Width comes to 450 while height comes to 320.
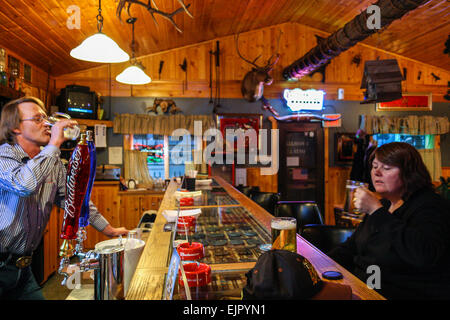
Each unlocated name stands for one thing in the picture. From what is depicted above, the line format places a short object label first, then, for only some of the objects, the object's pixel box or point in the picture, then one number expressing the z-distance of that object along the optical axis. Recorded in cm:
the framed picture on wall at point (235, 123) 682
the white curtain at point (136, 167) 654
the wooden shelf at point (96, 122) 592
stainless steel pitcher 91
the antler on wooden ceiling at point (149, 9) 285
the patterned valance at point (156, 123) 650
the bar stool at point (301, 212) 323
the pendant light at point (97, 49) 250
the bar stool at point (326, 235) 235
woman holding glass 154
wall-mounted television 566
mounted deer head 600
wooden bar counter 104
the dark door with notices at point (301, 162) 702
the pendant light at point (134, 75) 387
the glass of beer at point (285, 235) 133
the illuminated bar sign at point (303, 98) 686
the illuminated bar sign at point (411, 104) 722
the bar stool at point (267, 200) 402
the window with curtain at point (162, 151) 673
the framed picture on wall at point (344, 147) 702
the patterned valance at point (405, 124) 703
